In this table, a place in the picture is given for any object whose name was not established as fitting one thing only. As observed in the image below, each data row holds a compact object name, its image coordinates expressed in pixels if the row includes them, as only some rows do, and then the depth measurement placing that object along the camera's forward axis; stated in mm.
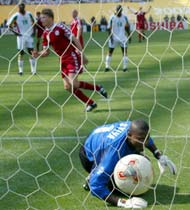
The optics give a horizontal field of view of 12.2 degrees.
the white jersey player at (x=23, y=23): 18047
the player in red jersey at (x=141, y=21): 27724
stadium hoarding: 38485
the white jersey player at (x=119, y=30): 18261
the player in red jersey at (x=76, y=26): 15961
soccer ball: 5891
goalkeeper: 5757
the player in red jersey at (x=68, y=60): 10432
